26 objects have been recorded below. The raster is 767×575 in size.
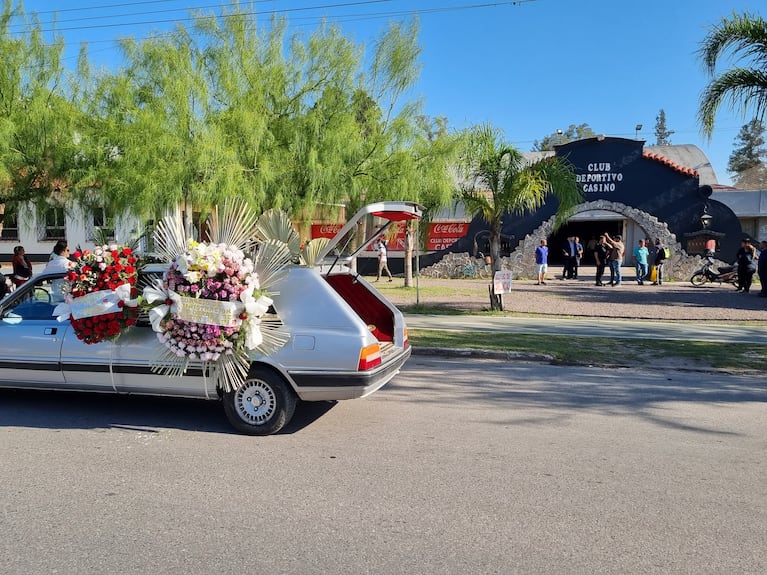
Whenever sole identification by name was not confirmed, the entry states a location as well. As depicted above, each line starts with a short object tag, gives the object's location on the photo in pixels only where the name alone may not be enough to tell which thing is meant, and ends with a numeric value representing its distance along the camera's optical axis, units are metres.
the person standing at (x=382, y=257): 24.26
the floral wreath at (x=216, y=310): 5.02
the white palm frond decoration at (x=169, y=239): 5.43
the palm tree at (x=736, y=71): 10.75
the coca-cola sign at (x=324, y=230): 22.29
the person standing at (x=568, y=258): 24.17
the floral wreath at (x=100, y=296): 5.25
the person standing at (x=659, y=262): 21.03
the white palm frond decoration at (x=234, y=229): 5.49
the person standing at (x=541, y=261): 22.05
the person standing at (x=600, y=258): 21.22
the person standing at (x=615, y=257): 20.56
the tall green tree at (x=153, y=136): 11.90
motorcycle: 20.17
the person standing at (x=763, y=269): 16.87
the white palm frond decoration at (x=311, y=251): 6.02
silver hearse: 5.28
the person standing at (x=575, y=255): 24.37
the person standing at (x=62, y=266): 5.50
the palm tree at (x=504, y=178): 13.73
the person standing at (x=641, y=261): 21.44
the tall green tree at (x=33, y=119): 11.88
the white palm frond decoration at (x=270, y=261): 5.32
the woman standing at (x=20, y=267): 12.12
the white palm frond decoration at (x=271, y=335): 5.24
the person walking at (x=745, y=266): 18.05
